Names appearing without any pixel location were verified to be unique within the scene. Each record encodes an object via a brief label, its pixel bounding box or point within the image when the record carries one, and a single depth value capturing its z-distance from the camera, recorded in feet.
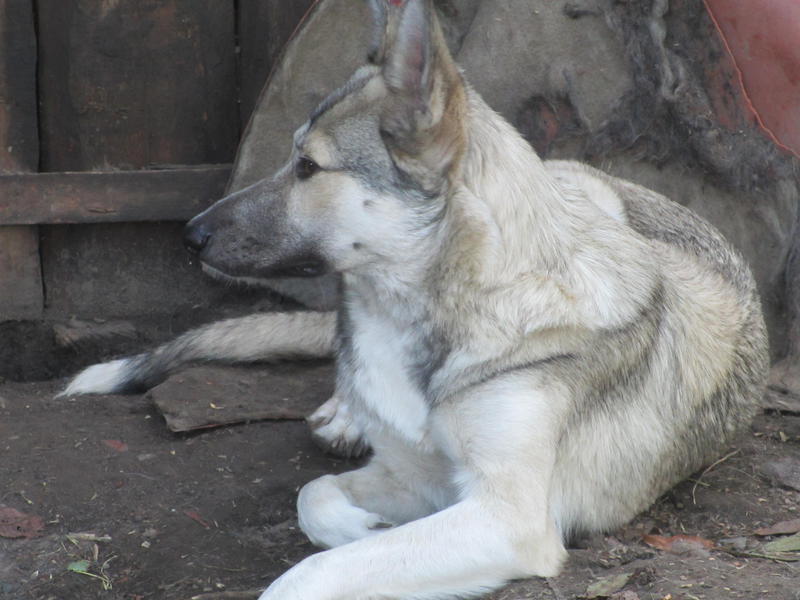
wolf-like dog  20.92
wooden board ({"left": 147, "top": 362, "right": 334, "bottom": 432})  30.30
